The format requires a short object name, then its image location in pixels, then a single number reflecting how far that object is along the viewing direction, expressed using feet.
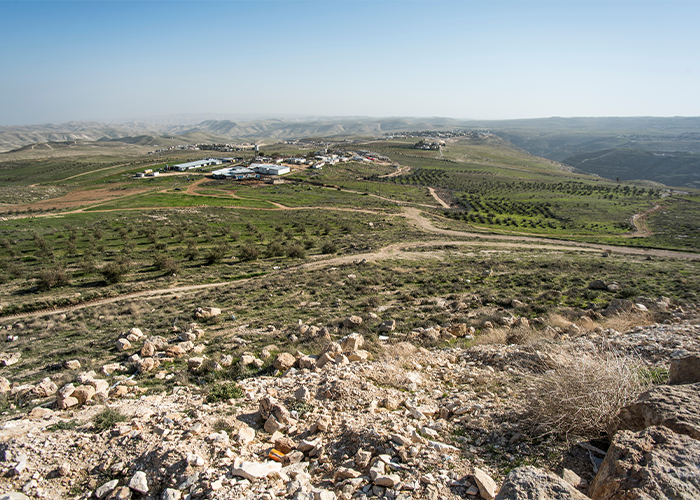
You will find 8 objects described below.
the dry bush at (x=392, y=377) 28.18
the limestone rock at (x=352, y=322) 47.06
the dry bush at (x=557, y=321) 43.98
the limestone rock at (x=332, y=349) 34.05
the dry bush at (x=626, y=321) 42.41
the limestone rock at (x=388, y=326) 45.06
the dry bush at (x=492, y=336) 39.45
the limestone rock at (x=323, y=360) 32.33
